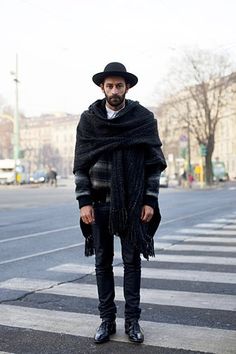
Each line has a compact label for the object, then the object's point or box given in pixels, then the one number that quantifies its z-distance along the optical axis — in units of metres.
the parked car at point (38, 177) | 63.16
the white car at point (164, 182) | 50.18
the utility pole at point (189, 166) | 47.59
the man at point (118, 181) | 4.14
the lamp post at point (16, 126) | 46.66
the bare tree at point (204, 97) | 46.91
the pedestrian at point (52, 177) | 51.40
